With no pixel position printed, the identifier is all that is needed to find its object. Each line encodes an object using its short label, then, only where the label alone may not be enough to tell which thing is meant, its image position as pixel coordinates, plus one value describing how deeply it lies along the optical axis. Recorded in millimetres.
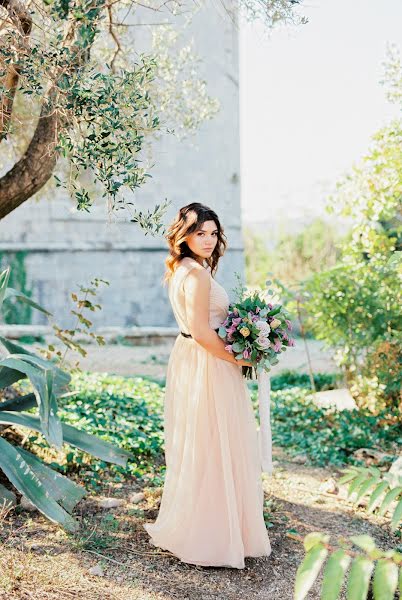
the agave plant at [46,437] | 4211
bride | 3973
